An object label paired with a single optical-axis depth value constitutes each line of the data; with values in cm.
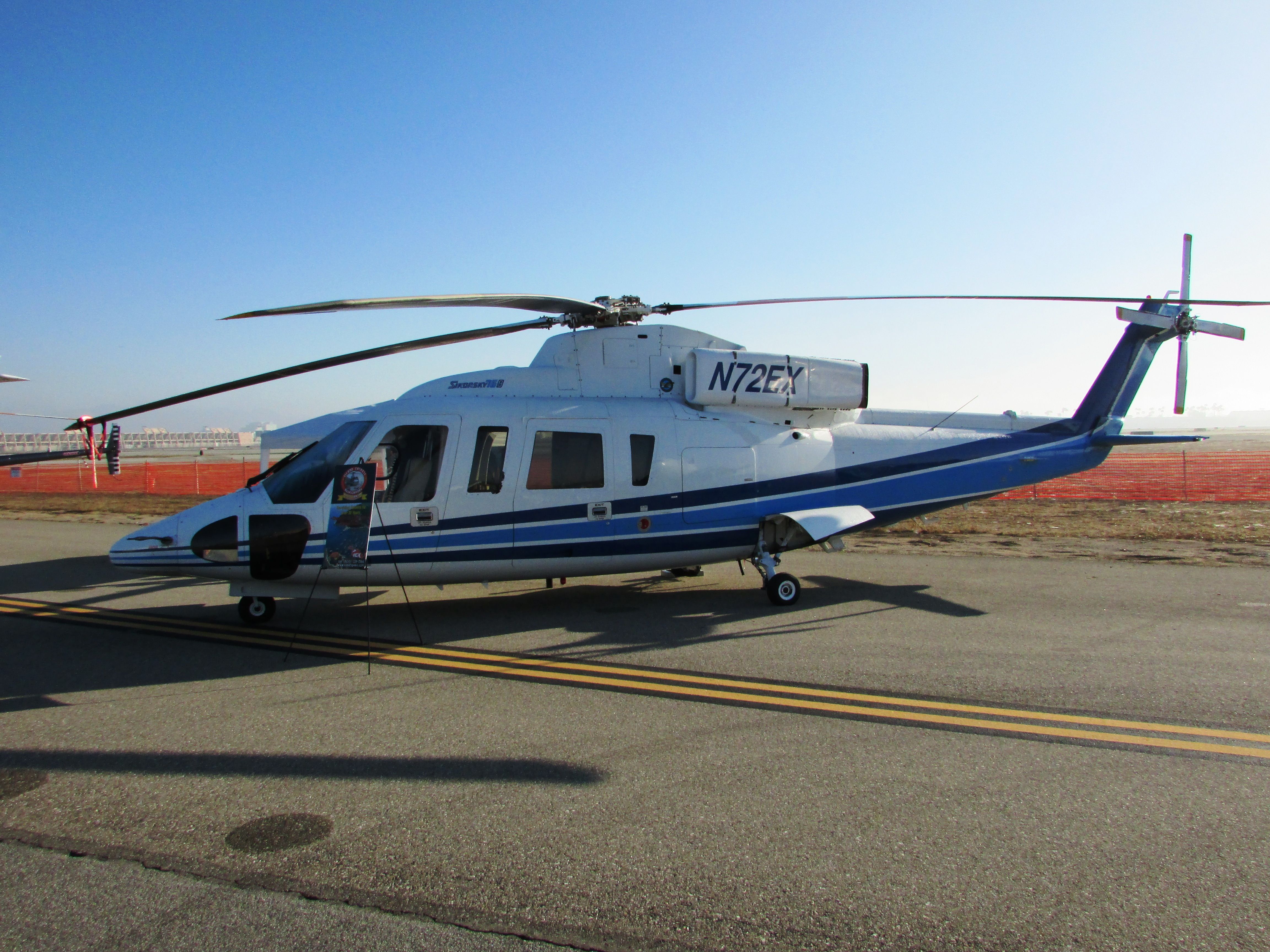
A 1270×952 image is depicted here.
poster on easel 782
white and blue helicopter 827
